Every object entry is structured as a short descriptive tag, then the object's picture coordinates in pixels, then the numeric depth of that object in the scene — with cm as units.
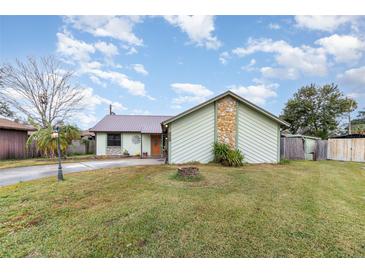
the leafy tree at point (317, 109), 2225
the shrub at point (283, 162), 1078
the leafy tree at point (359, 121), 2764
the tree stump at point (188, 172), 652
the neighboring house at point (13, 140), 1390
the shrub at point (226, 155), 957
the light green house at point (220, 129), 1032
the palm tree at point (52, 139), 1268
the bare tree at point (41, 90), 1765
